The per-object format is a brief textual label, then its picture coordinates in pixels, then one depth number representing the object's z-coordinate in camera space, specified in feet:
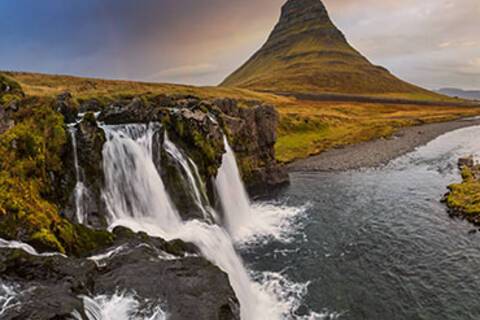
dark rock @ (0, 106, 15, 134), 76.40
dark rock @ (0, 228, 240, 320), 38.01
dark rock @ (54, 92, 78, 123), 88.49
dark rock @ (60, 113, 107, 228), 72.08
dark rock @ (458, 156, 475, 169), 173.15
